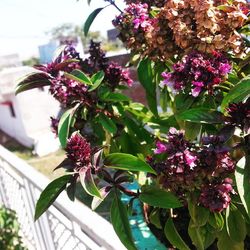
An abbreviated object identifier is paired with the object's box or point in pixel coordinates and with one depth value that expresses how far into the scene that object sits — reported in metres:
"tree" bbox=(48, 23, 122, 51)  38.75
